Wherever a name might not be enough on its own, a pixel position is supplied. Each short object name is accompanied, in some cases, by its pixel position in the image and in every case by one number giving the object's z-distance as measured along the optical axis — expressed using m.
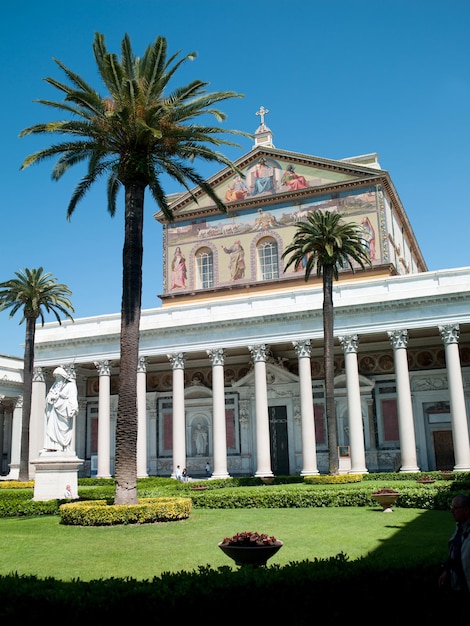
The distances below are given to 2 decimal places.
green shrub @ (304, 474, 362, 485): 31.50
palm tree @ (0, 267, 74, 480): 41.29
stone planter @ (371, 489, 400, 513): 20.20
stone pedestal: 22.78
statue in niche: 47.41
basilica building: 36.91
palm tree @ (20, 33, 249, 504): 20.50
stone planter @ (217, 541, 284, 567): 9.73
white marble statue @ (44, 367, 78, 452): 22.70
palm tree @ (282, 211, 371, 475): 33.38
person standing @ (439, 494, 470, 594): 6.35
